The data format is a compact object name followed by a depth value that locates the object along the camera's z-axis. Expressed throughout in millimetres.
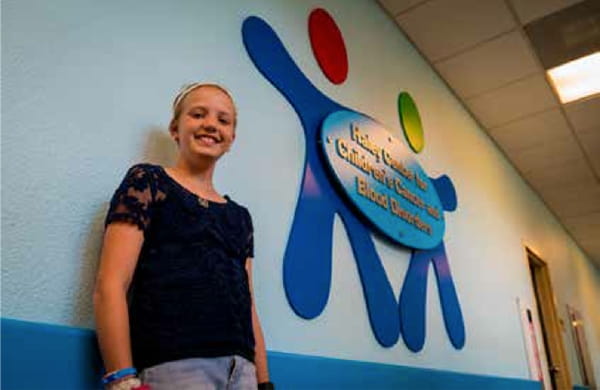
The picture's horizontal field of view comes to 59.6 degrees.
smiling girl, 927
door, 4664
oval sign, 1964
